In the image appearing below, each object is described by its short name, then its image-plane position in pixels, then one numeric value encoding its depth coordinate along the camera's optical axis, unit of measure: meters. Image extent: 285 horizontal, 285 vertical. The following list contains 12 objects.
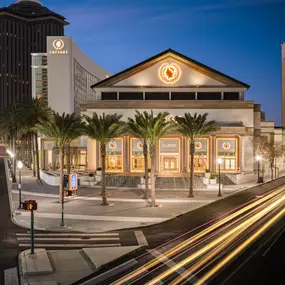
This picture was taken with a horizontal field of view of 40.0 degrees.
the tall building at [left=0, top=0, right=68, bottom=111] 199.00
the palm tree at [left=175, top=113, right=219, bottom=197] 41.91
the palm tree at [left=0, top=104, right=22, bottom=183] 59.53
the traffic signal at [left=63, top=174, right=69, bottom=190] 31.03
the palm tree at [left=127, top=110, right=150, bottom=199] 36.22
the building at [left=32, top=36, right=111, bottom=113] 98.19
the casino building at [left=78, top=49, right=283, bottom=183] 62.12
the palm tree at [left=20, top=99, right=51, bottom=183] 58.80
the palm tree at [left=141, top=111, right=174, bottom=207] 35.91
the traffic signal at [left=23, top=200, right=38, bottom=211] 19.61
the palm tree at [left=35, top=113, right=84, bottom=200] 37.31
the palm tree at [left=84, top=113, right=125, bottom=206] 36.03
